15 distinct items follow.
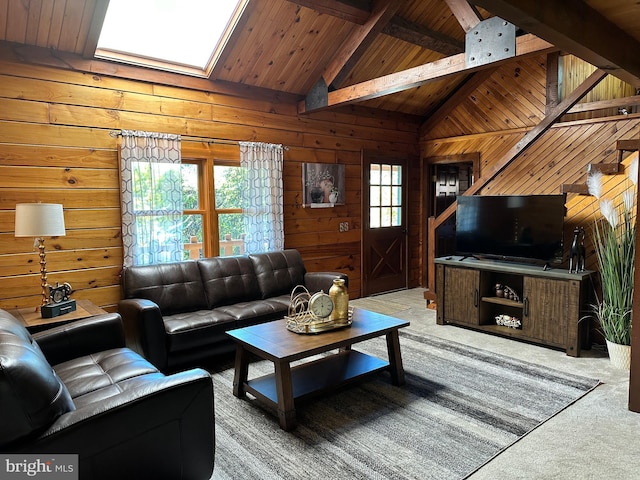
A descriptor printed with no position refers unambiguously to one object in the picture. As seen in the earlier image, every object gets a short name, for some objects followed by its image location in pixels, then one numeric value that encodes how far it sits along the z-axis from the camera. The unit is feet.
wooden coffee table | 8.71
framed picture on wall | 18.17
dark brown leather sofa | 11.05
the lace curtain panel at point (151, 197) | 13.43
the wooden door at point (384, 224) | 20.66
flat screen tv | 13.78
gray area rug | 7.53
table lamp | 10.09
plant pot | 11.62
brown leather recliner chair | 5.16
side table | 9.90
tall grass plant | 11.73
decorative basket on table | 9.91
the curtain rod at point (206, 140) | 14.74
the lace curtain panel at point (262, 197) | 16.14
